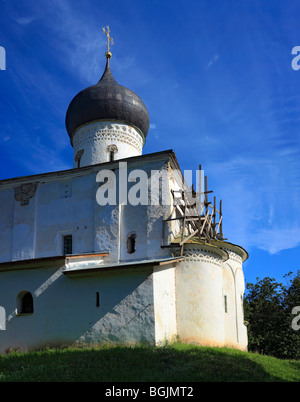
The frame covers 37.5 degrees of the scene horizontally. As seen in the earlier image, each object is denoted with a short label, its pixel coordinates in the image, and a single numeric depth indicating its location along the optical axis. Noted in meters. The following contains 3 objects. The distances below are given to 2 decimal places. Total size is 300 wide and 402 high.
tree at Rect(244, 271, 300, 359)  21.75
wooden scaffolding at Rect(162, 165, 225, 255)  14.73
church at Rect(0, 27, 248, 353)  12.80
